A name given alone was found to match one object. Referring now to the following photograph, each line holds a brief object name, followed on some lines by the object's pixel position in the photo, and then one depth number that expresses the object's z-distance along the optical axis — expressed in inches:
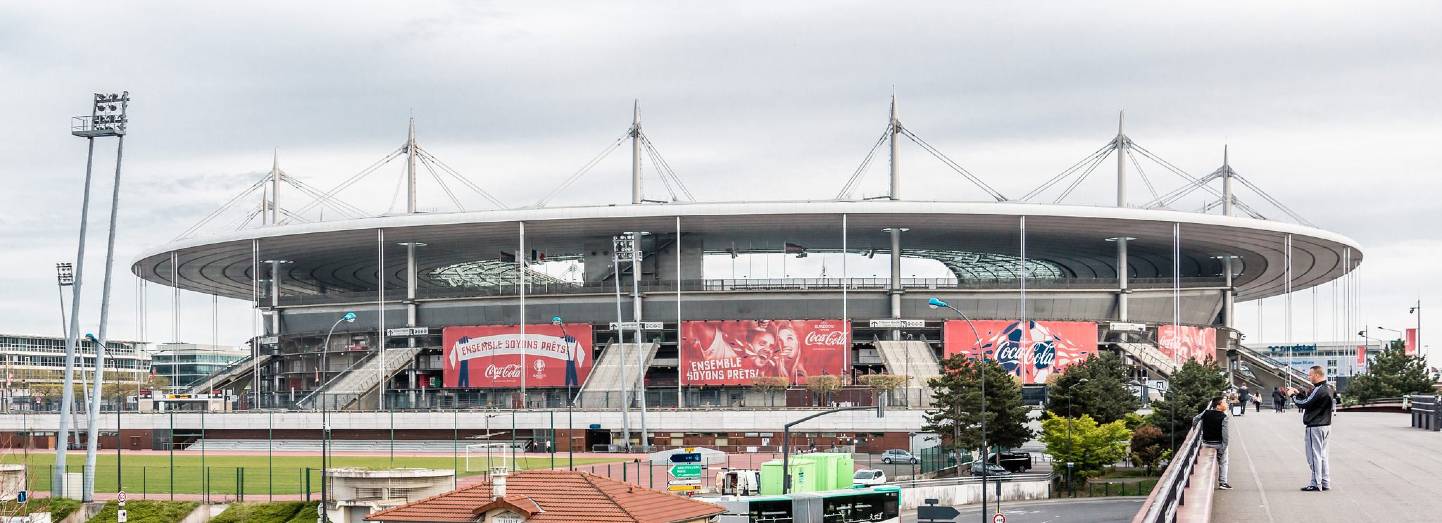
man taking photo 826.2
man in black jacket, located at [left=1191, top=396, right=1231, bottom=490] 939.3
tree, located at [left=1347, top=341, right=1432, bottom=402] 3939.5
